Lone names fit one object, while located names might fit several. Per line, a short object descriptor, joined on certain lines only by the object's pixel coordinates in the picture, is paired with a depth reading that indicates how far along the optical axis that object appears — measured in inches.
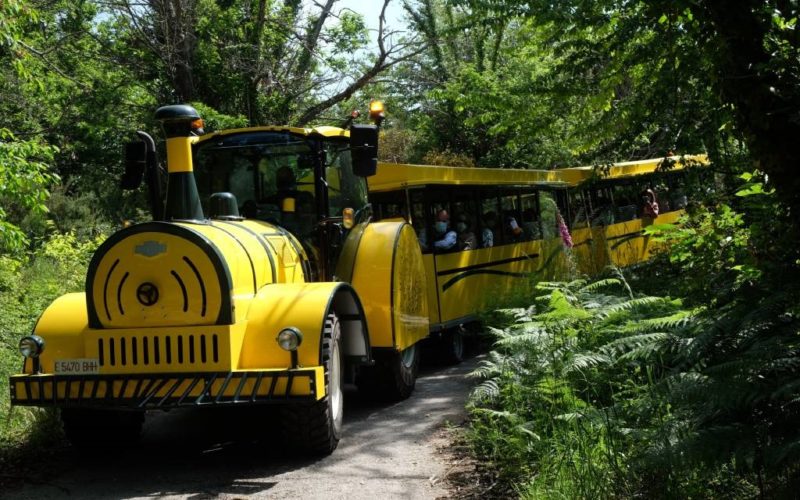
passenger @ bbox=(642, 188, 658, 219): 711.1
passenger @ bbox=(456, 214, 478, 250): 490.9
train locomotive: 243.8
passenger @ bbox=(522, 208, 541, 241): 577.3
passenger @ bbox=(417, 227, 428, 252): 465.7
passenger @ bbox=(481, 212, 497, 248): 515.2
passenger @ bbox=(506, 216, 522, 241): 548.4
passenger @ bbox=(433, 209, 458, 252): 470.9
